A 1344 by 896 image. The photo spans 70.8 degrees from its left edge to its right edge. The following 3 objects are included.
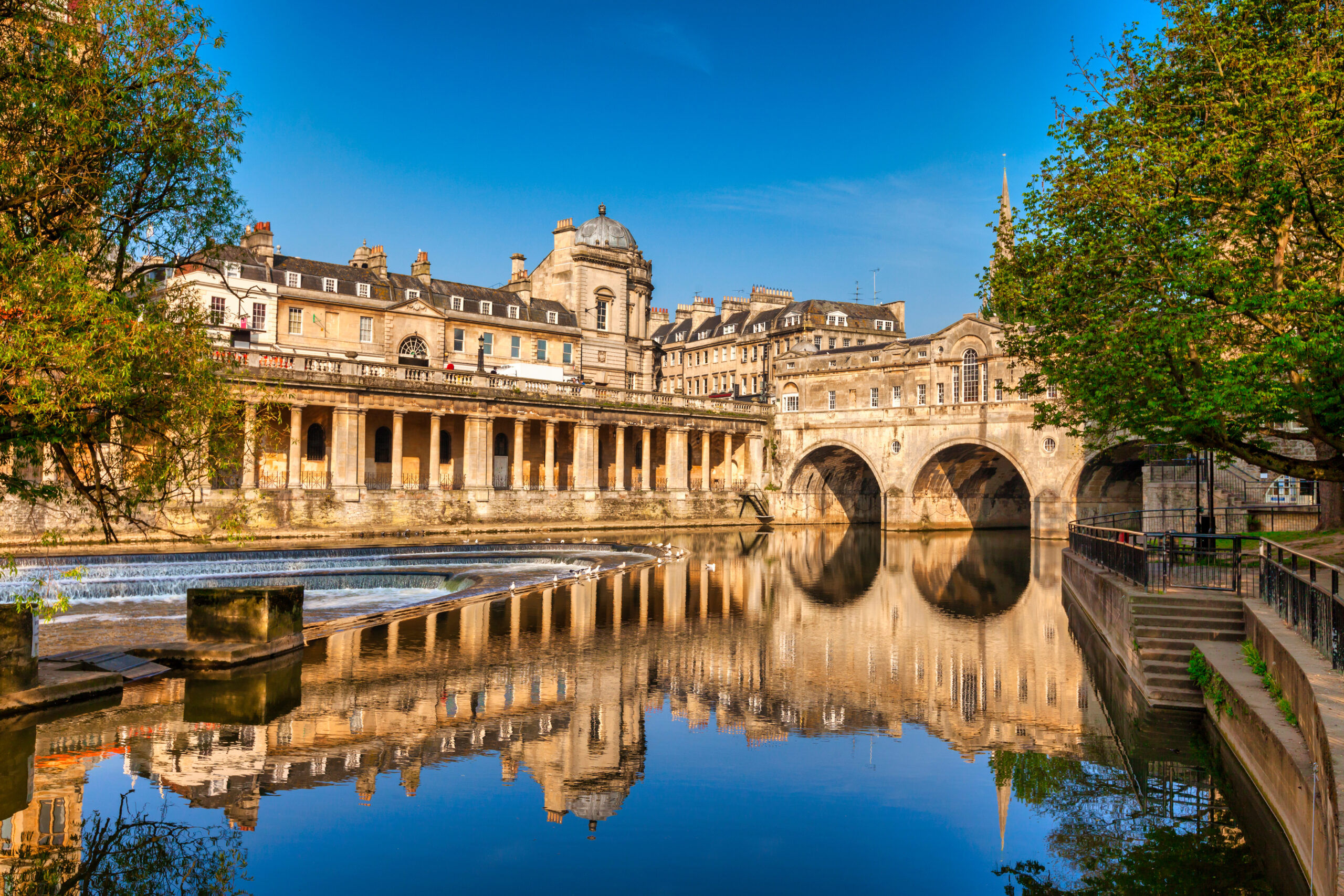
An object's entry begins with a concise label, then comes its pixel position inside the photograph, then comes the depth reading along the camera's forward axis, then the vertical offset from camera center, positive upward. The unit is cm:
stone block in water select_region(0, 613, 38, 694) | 1214 -232
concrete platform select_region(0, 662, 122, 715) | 1226 -292
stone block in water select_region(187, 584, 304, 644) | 1593 -238
